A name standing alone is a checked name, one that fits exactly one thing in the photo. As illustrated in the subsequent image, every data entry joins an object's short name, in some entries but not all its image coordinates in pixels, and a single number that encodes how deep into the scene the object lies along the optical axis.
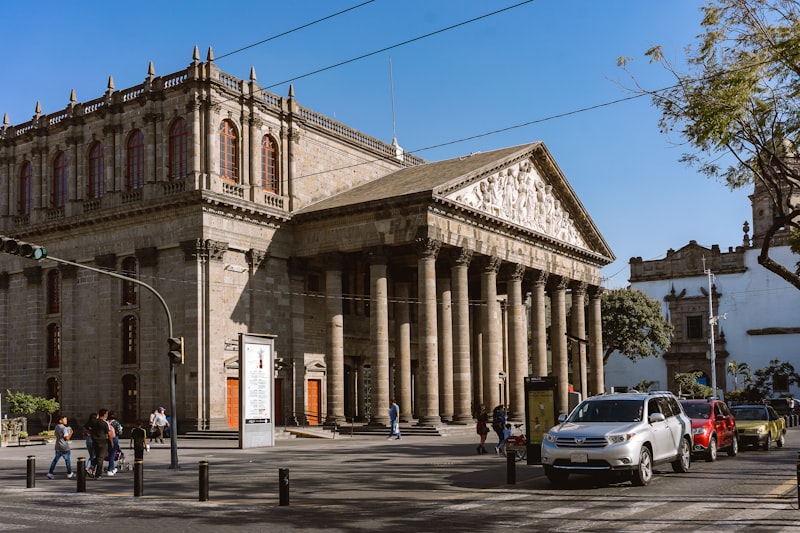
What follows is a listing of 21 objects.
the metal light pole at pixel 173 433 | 24.20
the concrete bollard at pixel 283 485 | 15.57
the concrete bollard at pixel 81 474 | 18.81
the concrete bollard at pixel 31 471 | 19.77
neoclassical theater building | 39.53
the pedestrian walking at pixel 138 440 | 21.48
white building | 74.81
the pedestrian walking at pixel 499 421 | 27.19
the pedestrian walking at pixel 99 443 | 21.80
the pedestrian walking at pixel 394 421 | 35.59
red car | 22.95
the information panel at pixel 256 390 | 30.20
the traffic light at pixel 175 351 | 24.66
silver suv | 17.23
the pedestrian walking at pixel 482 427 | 28.16
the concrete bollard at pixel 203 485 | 16.52
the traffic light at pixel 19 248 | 20.77
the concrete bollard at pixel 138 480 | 17.83
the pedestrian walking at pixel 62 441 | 21.69
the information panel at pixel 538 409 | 22.66
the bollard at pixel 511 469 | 18.55
